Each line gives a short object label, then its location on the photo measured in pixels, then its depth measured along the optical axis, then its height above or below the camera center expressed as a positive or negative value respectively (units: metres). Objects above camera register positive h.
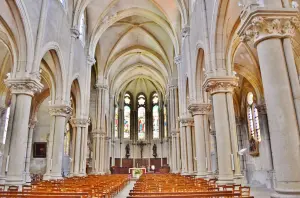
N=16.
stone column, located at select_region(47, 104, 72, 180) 14.23 +1.75
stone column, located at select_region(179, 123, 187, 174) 18.79 +1.13
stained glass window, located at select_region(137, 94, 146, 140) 42.62 +7.88
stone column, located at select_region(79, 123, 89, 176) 19.84 +1.48
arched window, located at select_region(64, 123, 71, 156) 28.63 +2.68
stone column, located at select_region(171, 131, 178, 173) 26.19 +1.46
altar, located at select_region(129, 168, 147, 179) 31.05 -0.91
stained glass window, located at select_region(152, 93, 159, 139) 42.59 +8.14
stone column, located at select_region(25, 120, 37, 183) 23.19 +2.12
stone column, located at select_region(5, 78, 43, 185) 9.84 +1.54
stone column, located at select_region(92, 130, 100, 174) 26.59 +1.34
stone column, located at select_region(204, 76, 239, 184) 9.80 +1.52
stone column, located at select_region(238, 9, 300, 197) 4.96 +1.54
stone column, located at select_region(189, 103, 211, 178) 13.72 +1.58
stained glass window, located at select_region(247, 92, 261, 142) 21.35 +3.63
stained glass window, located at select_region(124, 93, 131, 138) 42.34 +8.36
